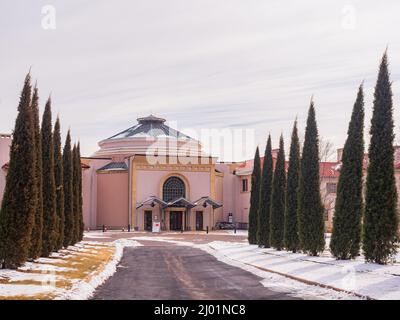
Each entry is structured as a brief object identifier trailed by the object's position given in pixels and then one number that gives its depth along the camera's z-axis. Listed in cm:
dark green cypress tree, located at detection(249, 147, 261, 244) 3488
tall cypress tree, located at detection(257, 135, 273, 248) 3191
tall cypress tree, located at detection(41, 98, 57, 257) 2338
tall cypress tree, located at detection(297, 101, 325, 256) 2477
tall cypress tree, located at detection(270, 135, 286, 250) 2947
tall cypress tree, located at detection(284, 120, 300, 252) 2731
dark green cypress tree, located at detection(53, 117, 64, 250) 2697
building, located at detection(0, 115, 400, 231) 6138
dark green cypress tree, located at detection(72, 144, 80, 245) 3285
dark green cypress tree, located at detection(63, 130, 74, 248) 2977
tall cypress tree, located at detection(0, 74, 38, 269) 1792
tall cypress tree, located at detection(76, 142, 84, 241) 3566
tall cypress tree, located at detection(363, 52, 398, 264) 1941
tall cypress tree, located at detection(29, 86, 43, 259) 2062
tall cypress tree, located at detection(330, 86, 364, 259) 2169
